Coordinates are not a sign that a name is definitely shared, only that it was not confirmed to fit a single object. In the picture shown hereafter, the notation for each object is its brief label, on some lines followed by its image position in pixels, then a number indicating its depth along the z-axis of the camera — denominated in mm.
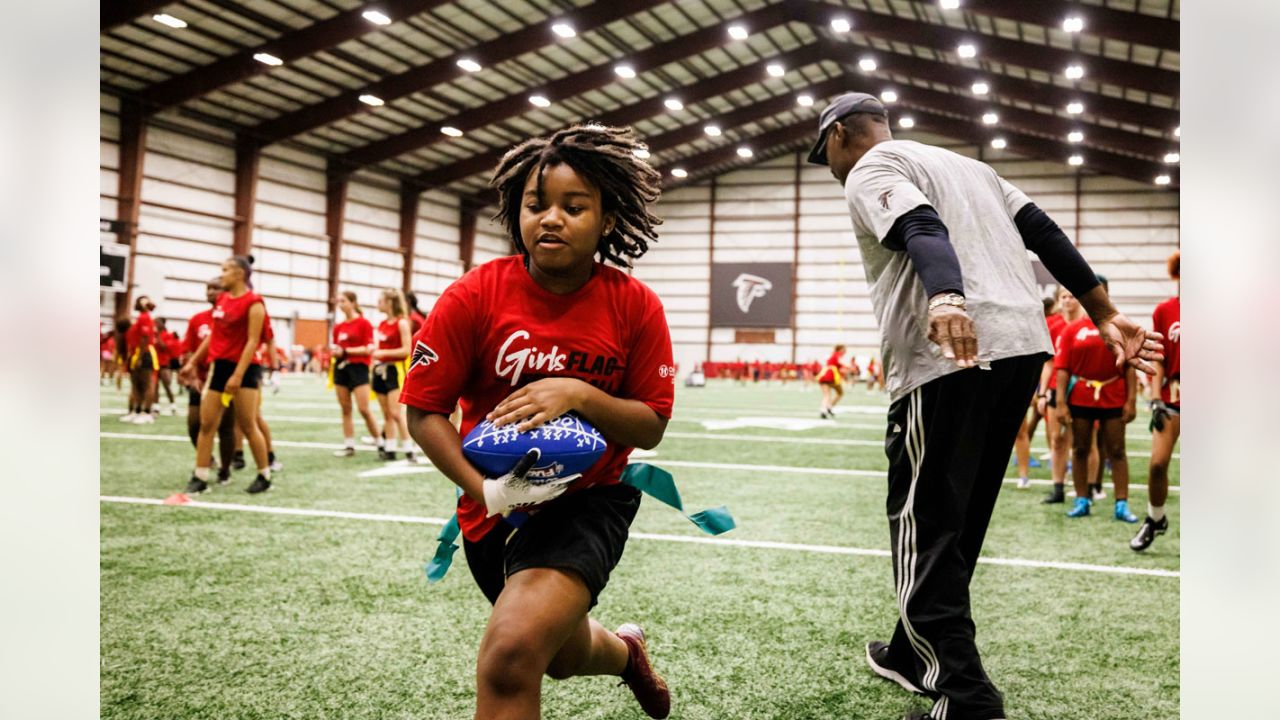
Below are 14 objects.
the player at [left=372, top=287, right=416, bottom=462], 10125
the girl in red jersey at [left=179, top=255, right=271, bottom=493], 7312
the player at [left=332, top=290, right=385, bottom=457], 10312
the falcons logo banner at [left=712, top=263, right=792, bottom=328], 42188
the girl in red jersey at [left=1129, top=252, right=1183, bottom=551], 5703
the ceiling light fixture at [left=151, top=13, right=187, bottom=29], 22683
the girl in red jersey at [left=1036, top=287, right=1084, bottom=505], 7496
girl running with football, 2051
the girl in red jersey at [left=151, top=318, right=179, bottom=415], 16578
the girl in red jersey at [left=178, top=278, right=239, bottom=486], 8164
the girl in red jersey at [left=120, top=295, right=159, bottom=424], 14336
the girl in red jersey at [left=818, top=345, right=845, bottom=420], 18078
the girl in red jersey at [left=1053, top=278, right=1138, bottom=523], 6891
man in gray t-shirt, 2734
